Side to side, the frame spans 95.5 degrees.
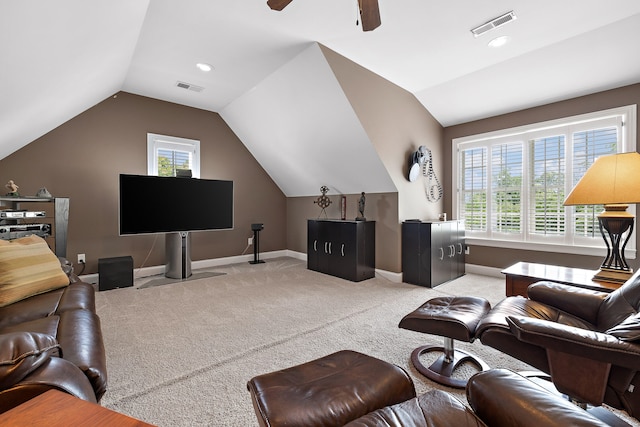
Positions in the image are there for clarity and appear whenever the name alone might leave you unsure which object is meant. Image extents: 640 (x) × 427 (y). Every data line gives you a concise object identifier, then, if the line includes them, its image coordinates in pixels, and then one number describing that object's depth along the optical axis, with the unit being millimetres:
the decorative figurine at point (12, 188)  3260
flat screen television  3781
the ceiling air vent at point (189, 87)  4004
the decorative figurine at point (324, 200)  4918
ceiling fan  1630
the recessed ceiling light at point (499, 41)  2884
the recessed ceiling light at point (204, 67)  3484
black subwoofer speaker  3697
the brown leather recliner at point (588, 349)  1095
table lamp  1980
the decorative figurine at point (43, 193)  3369
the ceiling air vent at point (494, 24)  2545
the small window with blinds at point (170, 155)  4496
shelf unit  3402
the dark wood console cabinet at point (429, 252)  3832
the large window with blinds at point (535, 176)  3516
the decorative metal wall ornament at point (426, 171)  4184
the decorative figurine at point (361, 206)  4444
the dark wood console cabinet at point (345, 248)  4141
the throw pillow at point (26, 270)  1881
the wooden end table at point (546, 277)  2053
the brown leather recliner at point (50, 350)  810
